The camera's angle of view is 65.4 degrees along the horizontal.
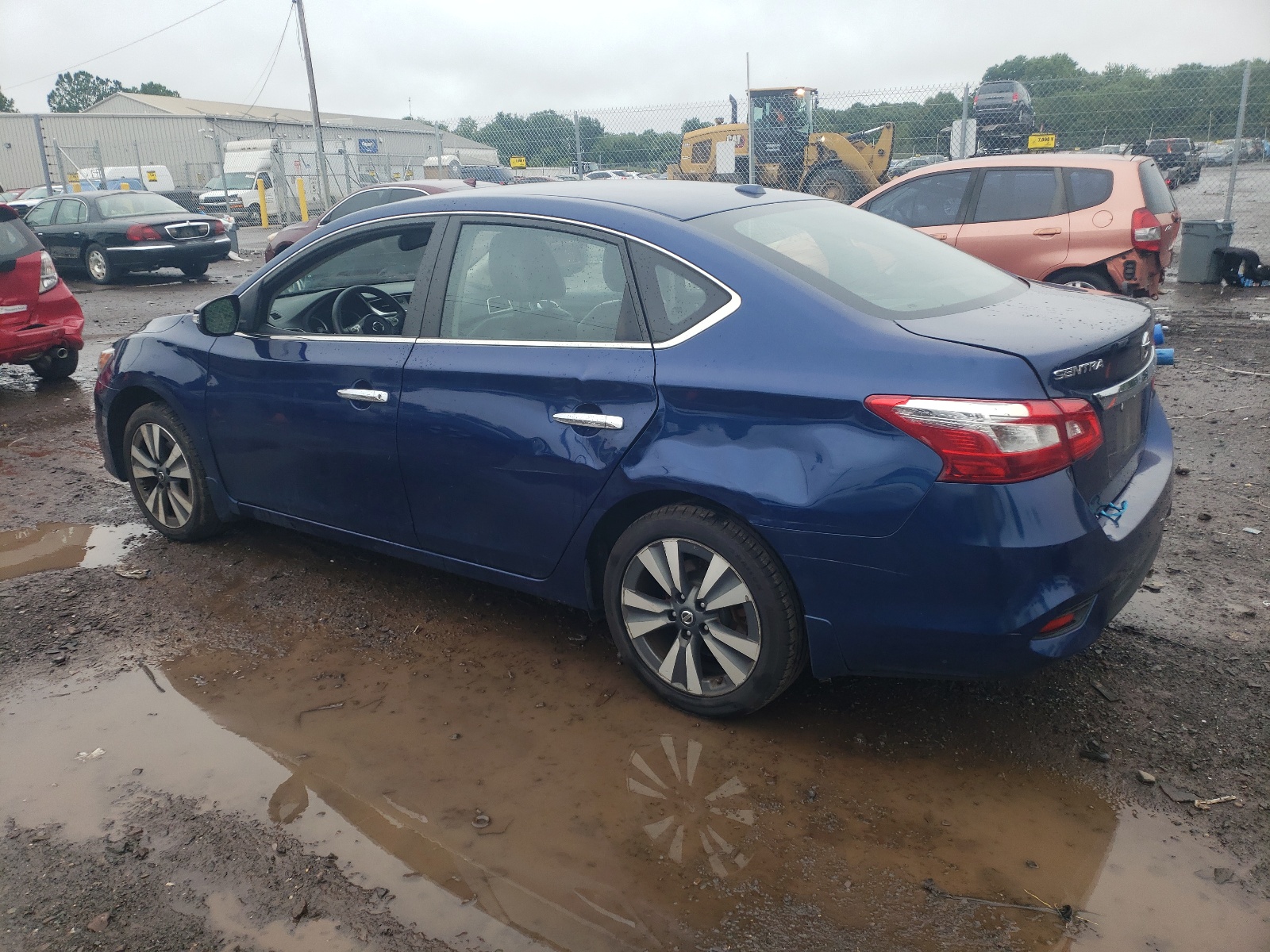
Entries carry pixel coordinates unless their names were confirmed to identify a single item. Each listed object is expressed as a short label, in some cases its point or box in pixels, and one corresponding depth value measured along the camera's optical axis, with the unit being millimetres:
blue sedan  2580
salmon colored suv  8664
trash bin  12094
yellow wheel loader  15984
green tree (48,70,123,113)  99875
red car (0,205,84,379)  8031
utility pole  24266
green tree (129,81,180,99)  96062
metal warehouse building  39469
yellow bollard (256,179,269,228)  30172
